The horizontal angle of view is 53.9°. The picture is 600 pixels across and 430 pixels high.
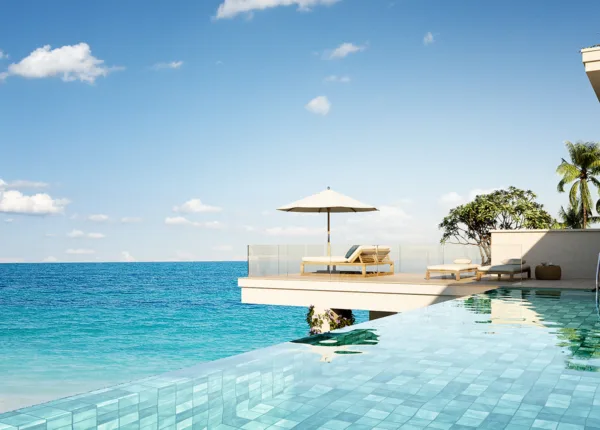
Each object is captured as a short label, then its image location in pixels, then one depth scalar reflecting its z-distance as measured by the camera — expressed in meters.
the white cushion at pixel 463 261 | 13.52
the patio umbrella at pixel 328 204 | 15.62
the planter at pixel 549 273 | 12.96
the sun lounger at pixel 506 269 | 12.02
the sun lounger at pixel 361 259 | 13.83
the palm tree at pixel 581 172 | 33.22
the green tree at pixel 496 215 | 34.66
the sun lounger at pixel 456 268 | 12.73
